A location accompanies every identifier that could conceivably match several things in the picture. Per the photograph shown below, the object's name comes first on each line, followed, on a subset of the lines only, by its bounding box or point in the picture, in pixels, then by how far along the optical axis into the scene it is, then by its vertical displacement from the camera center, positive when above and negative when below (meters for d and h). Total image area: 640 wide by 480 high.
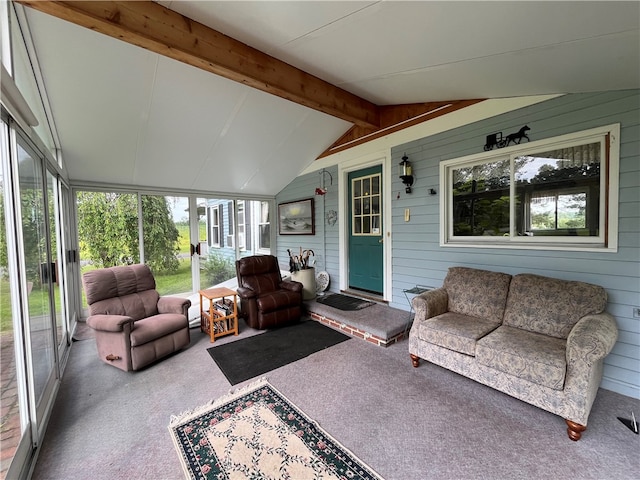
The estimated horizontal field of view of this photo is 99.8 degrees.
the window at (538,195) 2.37 +0.26
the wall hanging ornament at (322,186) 4.99 +0.74
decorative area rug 1.55 -1.41
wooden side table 3.41 -1.19
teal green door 4.33 -0.11
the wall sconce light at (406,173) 3.64 +0.67
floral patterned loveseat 1.78 -0.95
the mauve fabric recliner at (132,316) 2.61 -0.94
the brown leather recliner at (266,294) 3.67 -0.97
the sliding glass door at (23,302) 1.49 -0.46
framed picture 5.39 +0.16
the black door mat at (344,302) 4.05 -1.24
